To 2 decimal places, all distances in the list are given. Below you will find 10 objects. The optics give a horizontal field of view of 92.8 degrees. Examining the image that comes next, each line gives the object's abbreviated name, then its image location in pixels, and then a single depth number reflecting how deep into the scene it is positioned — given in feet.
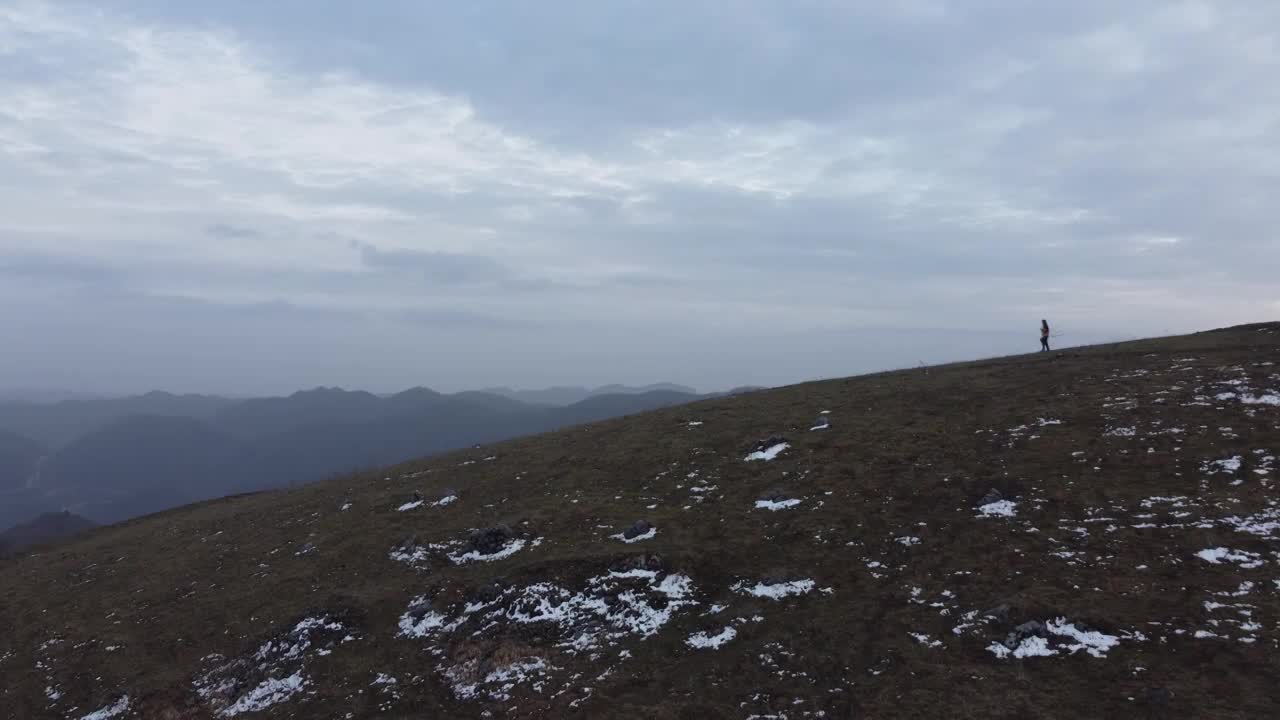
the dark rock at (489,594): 86.39
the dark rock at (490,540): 102.12
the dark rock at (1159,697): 49.55
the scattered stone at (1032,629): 60.29
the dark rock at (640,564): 86.28
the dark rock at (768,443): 124.36
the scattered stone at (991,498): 86.79
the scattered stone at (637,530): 96.73
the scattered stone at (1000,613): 63.41
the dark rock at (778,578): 78.07
